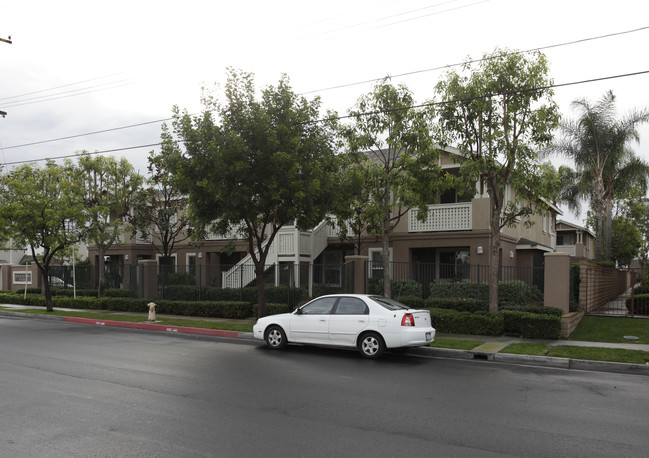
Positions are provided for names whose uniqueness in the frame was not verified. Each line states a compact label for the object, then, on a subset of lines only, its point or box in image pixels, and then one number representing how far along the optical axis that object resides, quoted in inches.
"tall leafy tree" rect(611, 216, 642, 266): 2023.9
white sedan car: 440.8
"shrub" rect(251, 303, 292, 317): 761.6
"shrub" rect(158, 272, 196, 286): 1015.0
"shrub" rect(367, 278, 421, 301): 772.6
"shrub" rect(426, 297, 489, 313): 661.9
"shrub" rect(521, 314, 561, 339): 546.6
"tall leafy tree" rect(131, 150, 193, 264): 1031.0
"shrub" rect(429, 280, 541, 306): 722.7
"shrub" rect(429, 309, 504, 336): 579.2
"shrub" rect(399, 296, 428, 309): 697.3
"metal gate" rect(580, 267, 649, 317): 723.8
